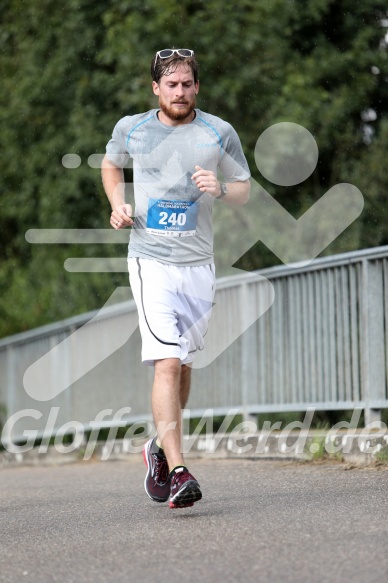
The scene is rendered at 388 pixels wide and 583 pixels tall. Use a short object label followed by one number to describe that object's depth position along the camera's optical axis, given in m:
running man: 12.27
